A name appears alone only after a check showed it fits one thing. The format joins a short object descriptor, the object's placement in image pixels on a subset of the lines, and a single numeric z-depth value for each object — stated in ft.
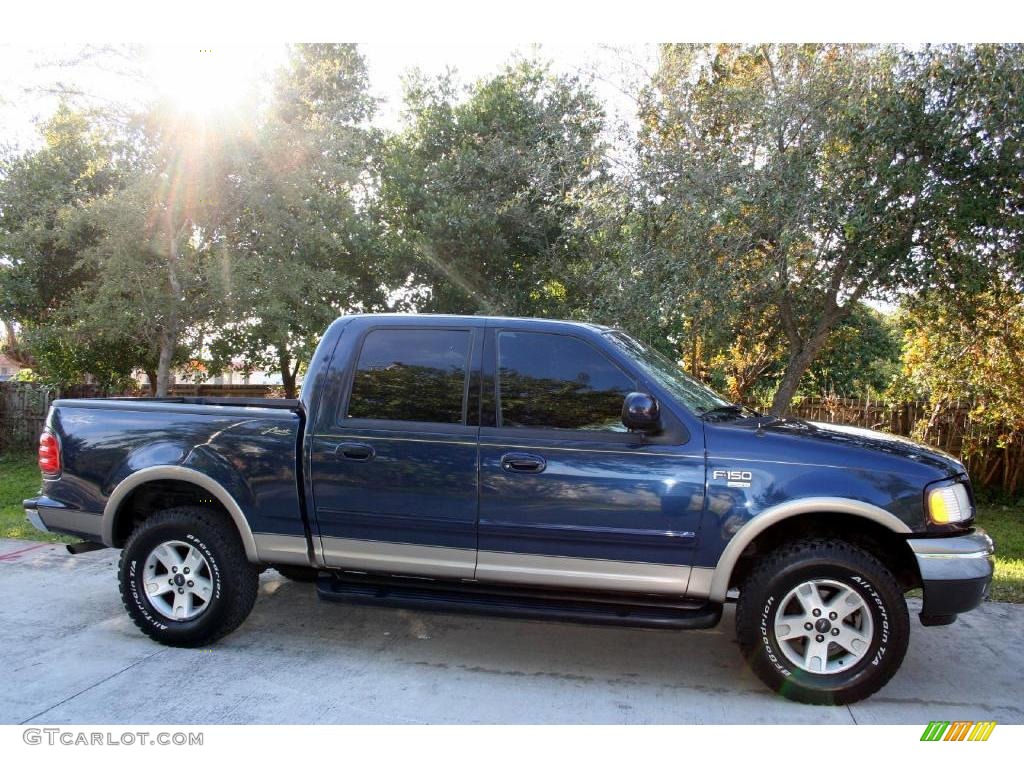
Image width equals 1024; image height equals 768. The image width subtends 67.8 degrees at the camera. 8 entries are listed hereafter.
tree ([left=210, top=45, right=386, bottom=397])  36.29
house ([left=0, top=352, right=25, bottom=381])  155.08
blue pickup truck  12.87
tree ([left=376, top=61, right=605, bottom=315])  37.50
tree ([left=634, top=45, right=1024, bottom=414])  24.07
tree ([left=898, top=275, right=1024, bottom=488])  29.55
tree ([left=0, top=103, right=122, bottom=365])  37.55
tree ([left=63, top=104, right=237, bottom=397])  33.68
